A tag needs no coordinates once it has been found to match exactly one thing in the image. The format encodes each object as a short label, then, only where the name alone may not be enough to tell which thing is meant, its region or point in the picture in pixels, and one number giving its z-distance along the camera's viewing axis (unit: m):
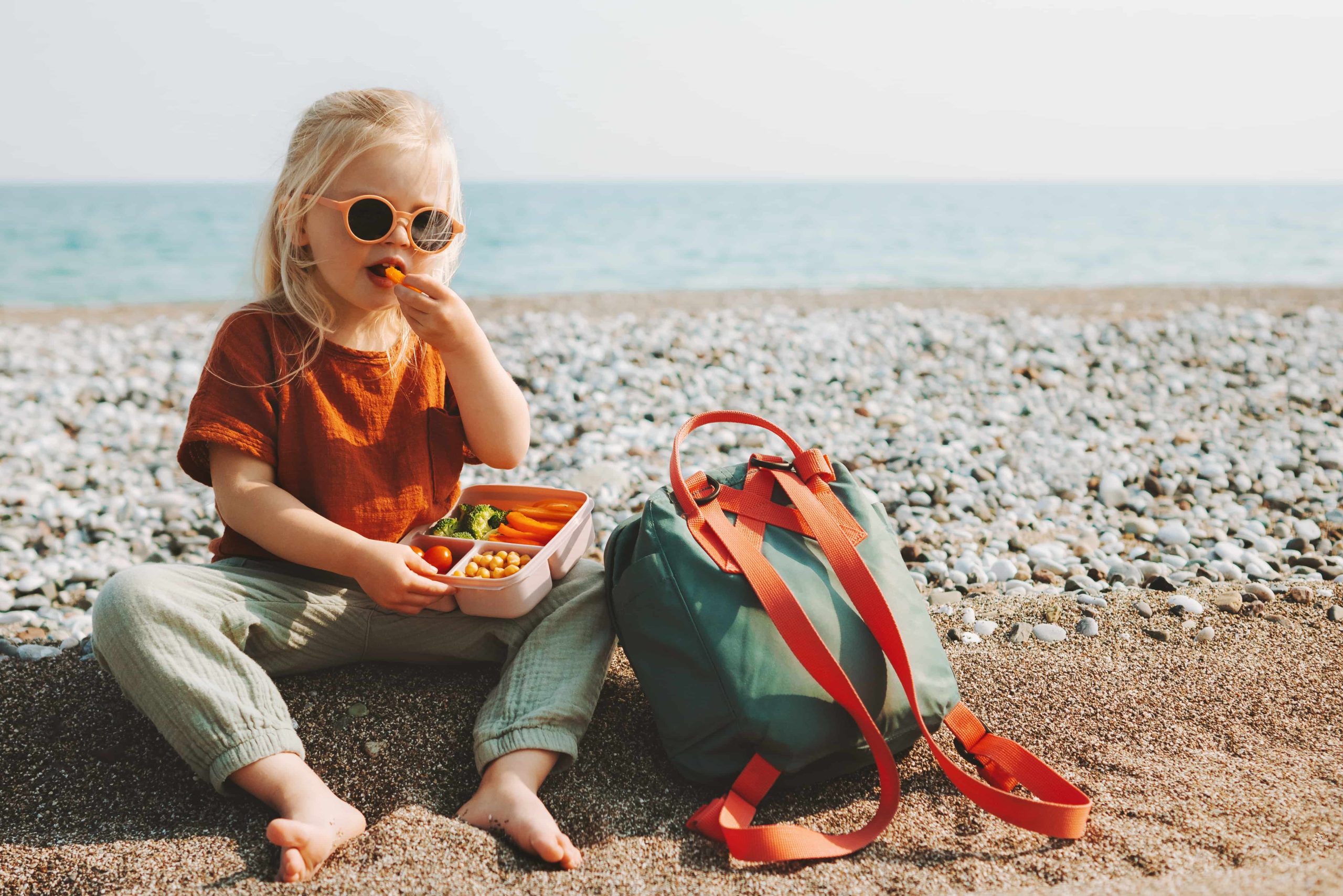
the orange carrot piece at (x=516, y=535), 2.70
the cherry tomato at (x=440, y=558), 2.51
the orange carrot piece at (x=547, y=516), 2.81
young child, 2.16
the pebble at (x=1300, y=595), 3.20
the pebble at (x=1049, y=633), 2.97
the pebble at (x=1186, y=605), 3.12
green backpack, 2.06
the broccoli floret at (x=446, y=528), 2.67
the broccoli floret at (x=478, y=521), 2.70
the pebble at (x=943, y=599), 3.29
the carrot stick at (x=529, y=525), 2.73
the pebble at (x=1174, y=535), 3.90
